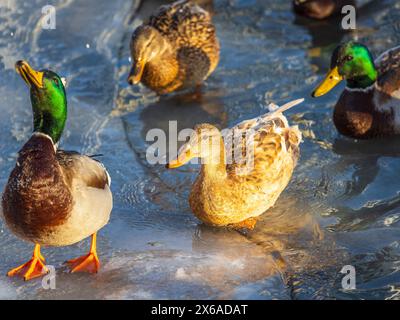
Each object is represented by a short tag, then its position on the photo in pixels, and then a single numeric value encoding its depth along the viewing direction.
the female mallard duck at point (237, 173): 4.54
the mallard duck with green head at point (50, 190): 4.08
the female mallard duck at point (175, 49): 6.48
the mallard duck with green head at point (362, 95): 5.87
